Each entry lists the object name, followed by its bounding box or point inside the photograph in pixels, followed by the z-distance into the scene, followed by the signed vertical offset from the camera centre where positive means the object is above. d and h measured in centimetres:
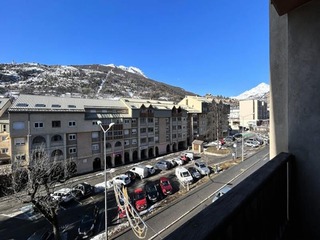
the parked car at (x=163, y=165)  2952 -646
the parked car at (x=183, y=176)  2314 -640
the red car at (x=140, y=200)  1741 -672
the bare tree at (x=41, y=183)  1216 -447
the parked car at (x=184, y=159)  3309 -631
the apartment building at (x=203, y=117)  4869 +14
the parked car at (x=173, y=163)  3092 -642
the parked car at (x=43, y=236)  1249 -670
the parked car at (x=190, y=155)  3494 -614
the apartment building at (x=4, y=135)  2642 -159
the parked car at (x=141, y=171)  2626 -642
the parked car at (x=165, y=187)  2053 -663
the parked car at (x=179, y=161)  3175 -638
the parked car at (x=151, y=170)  2738 -654
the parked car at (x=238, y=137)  5331 -533
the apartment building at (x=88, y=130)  2411 -129
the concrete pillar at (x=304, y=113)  245 +2
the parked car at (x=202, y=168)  2583 -624
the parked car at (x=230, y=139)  5139 -535
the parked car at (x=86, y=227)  1370 -694
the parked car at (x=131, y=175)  2537 -664
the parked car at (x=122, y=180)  2347 -660
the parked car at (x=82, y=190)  2080 -686
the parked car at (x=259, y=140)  4583 -529
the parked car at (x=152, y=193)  1885 -667
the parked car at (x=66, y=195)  1950 -678
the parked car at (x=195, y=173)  2458 -650
